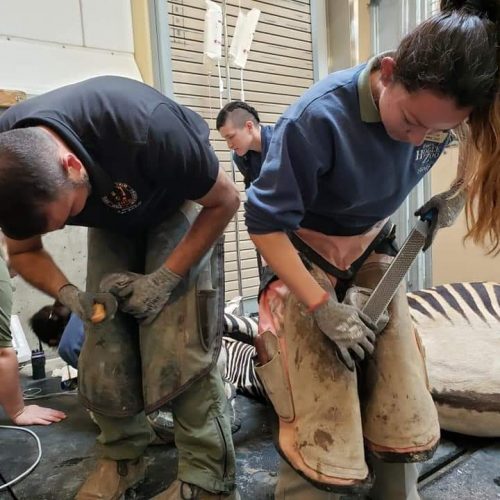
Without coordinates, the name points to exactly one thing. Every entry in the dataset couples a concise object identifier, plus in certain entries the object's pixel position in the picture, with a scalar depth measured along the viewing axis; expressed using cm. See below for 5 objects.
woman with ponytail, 77
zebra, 150
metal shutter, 264
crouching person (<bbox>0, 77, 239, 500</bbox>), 89
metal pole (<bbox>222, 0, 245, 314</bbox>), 259
